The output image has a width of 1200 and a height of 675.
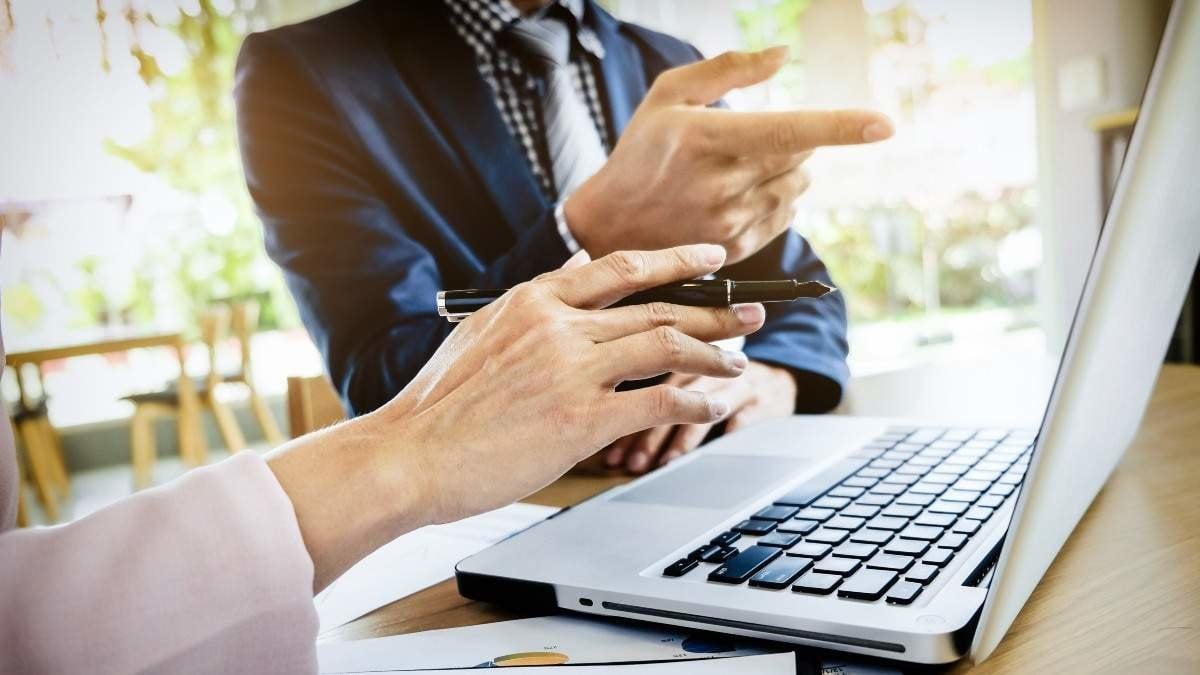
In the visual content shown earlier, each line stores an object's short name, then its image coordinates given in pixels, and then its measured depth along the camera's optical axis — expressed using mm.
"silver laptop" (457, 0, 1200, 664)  296
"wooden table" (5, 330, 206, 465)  2750
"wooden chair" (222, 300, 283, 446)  3529
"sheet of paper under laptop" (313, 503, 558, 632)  476
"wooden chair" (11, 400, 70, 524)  3072
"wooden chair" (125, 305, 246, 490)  3387
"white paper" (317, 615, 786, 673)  364
